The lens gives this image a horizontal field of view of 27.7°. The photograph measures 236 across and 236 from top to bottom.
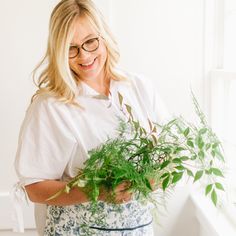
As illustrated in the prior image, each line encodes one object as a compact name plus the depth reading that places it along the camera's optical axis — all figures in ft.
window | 8.38
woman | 5.31
